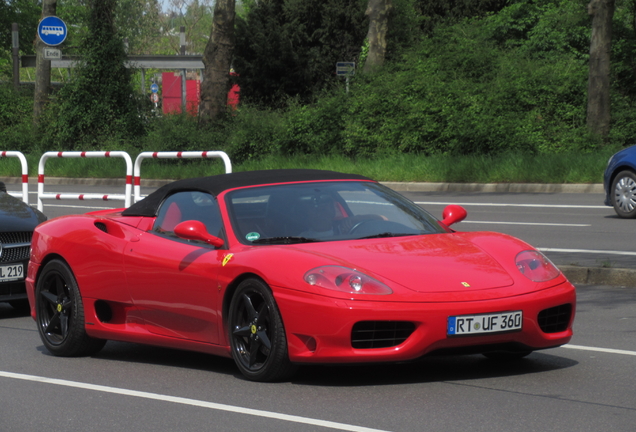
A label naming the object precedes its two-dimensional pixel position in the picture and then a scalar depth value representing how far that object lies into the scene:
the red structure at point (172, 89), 80.06
